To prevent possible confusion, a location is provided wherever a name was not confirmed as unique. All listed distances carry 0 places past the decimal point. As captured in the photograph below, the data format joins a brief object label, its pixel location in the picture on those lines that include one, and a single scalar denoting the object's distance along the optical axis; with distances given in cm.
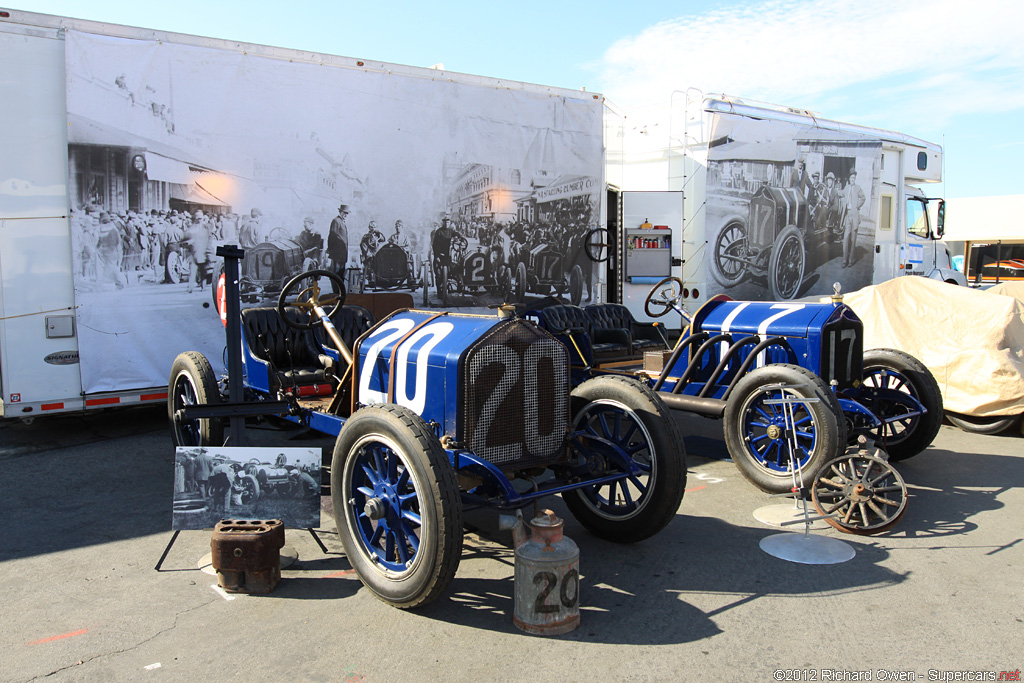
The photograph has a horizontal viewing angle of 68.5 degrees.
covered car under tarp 738
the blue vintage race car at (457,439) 334
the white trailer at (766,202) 1209
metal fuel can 326
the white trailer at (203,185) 680
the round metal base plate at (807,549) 413
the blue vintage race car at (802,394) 494
